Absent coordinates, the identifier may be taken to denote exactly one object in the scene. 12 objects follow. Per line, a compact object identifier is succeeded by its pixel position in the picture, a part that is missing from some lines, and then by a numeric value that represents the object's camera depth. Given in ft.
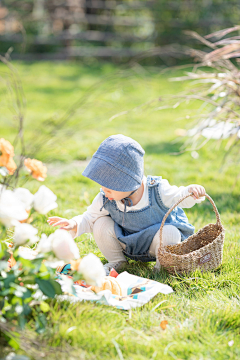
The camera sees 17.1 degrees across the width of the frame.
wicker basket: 7.95
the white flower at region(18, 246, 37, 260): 6.92
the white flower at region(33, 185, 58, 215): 6.92
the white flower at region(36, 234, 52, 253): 6.84
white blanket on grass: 7.38
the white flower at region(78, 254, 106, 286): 6.79
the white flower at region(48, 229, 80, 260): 6.76
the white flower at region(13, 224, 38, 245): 6.75
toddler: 7.97
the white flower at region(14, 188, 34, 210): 6.95
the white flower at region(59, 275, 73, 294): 6.82
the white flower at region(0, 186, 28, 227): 6.70
